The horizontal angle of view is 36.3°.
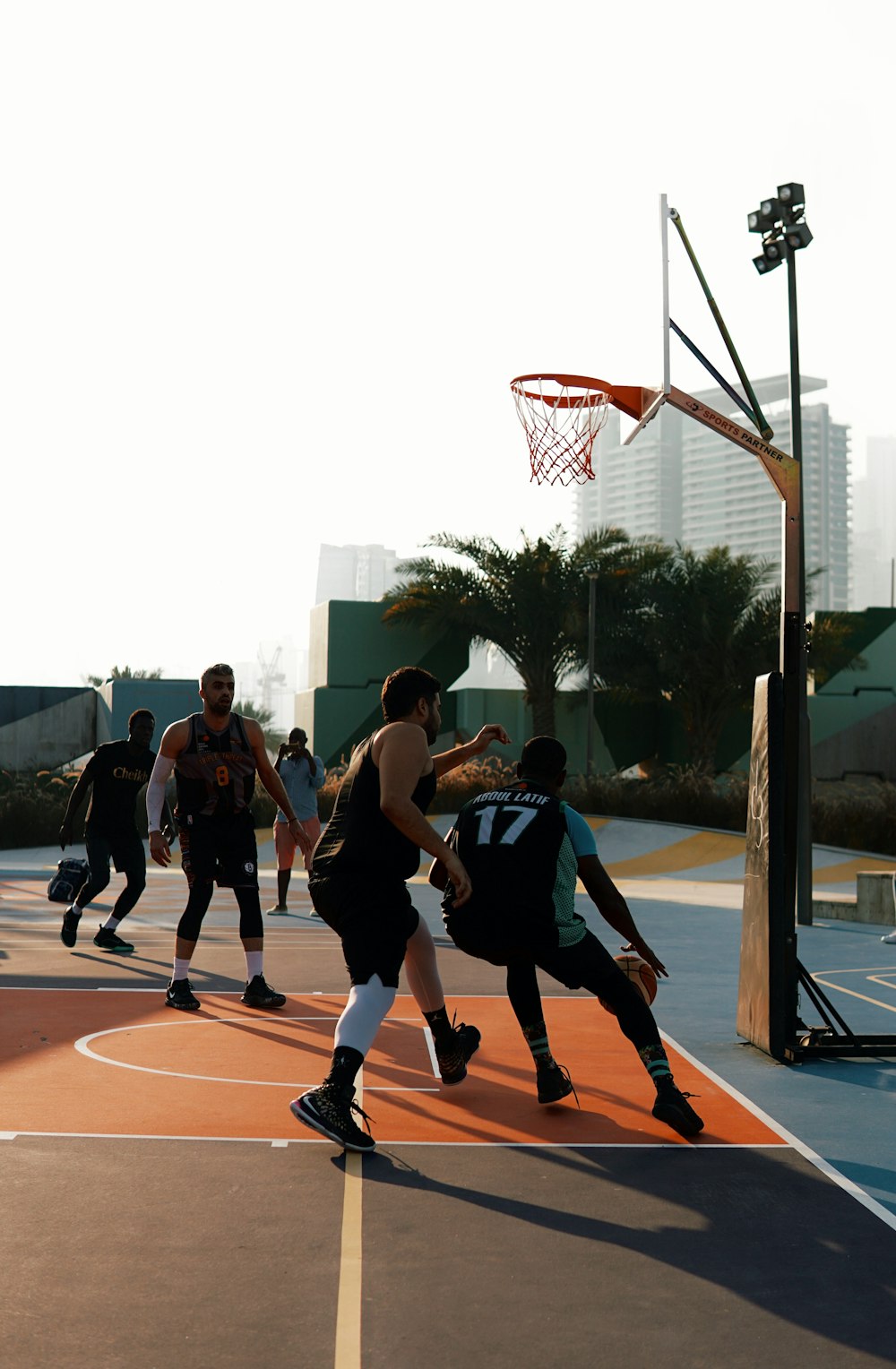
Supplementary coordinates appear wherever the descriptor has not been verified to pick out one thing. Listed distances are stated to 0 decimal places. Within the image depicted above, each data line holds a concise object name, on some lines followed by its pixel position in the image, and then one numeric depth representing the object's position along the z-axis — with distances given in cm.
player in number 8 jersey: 796
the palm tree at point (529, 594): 3469
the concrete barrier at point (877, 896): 1483
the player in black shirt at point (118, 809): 1086
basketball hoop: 975
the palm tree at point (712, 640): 3438
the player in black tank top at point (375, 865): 507
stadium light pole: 1442
